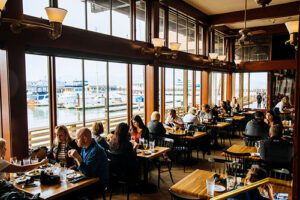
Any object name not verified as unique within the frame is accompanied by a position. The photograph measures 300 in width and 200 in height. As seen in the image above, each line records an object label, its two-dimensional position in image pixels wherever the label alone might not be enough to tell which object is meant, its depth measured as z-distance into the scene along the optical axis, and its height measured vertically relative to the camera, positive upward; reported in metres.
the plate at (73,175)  3.19 -1.10
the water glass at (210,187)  2.59 -1.01
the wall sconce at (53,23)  2.81 +0.76
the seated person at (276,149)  3.87 -0.95
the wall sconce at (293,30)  4.34 +1.01
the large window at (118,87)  5.81 +0.05
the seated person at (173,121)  6.70 -0.88
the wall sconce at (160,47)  5.61 +0.95
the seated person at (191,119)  7.15 -0.86
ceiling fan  5.17 +1.12
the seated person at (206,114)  8.08 -0.82
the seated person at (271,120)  6.24 -0.80
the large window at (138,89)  6.55 +0.00
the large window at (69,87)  4.67 +0.05
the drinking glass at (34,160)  3.48 -0.98
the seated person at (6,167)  2.89 -0.92
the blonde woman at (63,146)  3.88 -0.88
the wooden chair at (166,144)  5.13 -1.19
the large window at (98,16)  5.09 +1.53
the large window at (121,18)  5.78 +1.67
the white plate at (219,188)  2.71 -1.09
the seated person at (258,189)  2.20 -0.91
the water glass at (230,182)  2.74 -1.02
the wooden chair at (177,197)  2.27 -0.98
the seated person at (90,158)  3.24 -0.90
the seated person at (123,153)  3.96 -1.00
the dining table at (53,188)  2.74 -1.12
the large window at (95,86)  5.23 +0.07
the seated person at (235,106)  10.69 -0.78
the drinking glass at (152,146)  4.58 -1.03
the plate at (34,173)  3.27 -1.09
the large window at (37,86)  4.06 +0.06
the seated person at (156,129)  5.73 -0.91
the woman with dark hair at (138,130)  5.34 -0.87
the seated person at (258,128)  5.79 -0.92
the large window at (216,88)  11.12 +0.01
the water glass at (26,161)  3.39 -0.96
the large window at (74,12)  4.57 +1.46
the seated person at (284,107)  9.83 -0.75
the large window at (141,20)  6.52 +1.80
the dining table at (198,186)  2.67 -1.10
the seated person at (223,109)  9.63 -0.80
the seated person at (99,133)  4.50 -0.79
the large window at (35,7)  3.89 +1.30
